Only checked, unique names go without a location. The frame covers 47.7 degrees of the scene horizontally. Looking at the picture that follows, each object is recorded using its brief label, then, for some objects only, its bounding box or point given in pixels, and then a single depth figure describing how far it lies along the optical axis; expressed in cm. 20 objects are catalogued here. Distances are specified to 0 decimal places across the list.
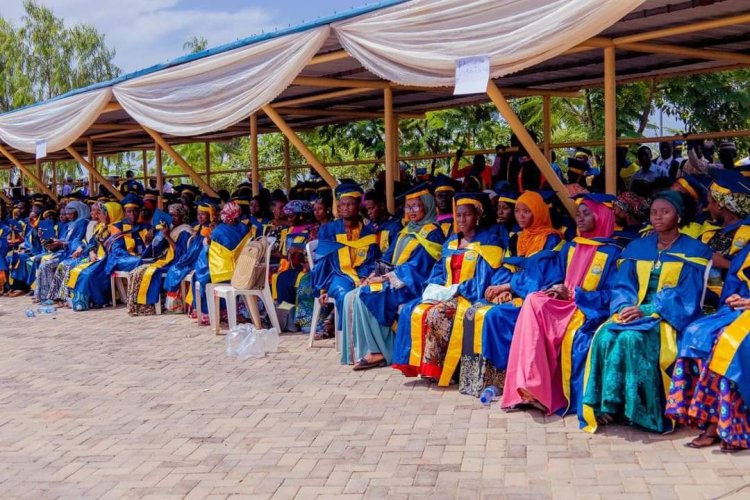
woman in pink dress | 516
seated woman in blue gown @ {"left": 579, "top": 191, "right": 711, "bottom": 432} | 471
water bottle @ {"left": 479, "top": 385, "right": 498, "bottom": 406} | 557
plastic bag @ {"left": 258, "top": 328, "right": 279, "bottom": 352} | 760
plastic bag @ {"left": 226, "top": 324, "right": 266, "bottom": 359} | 745
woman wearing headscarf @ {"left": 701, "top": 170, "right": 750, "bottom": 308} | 491
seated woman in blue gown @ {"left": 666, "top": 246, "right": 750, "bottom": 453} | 428
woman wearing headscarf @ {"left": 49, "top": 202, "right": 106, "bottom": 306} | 1134
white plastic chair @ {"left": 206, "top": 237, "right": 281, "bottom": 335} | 821
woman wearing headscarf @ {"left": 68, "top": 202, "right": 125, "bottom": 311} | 1086
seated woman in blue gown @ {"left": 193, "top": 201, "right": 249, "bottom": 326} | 881
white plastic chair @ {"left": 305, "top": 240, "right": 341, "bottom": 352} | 745
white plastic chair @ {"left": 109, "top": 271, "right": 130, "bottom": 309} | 1079
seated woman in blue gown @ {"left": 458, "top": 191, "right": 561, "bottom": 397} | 564
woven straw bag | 810
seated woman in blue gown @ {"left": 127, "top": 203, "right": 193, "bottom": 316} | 1009
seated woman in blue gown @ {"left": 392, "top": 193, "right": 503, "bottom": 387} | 599
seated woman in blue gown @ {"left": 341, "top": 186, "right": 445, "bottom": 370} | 671
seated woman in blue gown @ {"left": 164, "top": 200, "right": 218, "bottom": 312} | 981
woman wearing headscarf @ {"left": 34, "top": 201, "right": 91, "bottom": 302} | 1193
